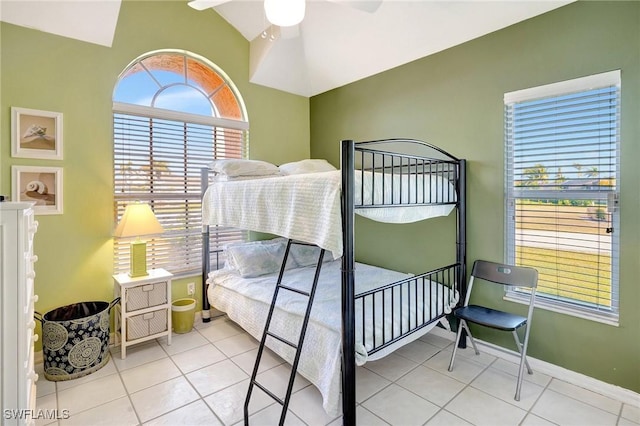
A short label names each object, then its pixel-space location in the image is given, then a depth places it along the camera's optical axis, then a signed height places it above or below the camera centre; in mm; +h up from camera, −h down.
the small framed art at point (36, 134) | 2355 +592
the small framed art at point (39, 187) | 2369 +182
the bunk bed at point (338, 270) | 1699 -453
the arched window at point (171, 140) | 2904 +710
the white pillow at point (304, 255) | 3289 -457
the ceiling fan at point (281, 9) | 1646 +1074
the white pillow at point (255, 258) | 2986 -456
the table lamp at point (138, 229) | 2596 -150
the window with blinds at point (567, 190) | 2078 +159
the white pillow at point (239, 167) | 3002 +428
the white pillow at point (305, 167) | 3221 +465
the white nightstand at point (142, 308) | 2580 -826
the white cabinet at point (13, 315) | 1195 -403
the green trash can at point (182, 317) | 2975 -1002
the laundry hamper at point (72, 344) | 2246 -977
